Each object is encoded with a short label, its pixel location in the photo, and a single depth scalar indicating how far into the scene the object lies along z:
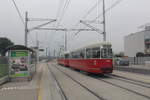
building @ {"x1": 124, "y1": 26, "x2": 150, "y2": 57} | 74.88
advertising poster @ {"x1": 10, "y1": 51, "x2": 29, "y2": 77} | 17.23
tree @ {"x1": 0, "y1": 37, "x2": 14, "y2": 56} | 87.31
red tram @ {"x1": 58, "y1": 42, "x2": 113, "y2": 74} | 19.38
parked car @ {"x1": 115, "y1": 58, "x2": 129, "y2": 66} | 43.34
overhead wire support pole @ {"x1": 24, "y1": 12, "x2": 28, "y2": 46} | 28.13
